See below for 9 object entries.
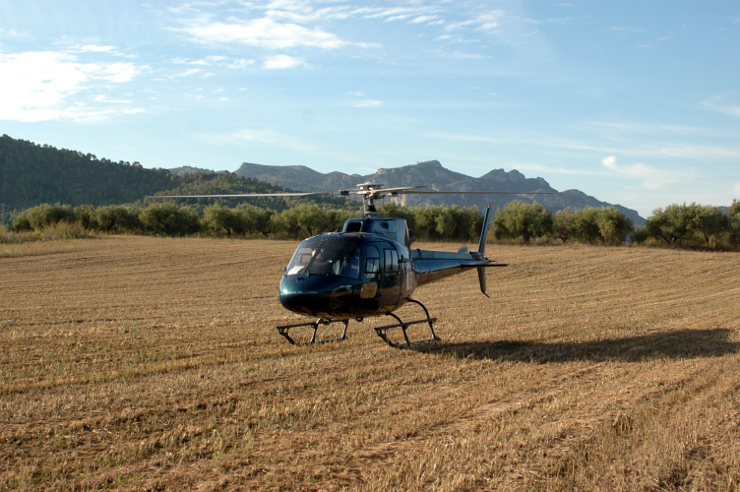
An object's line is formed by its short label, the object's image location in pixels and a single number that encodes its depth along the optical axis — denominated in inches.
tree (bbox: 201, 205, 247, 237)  2379.4
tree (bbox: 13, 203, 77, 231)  2229.3
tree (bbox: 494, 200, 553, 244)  2126.0
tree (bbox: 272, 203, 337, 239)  2273.1
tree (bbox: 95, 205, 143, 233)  2342.5
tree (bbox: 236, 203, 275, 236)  2384.4
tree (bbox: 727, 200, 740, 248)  1900.8
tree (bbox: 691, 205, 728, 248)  1908.2
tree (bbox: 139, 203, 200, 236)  2357.3
